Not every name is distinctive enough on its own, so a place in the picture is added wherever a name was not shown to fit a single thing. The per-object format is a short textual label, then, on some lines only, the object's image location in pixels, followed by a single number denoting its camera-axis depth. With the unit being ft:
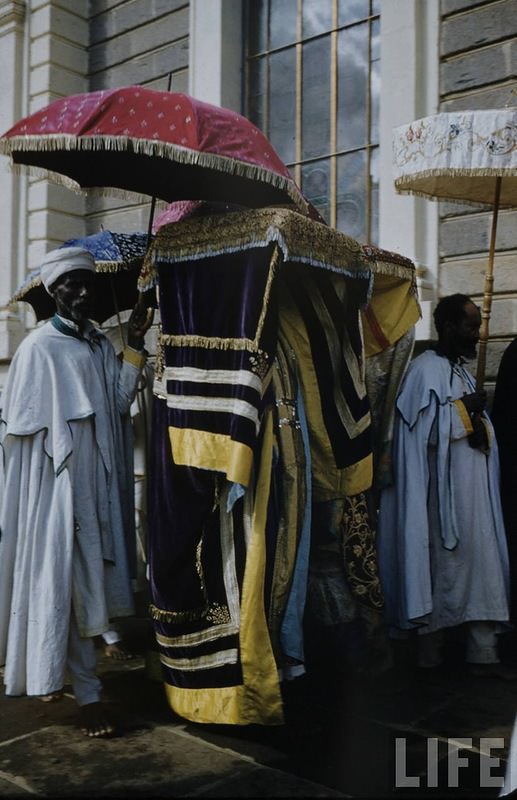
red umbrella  10.64
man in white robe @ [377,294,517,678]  13.89
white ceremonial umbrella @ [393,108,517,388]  12.64
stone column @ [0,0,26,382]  28.09
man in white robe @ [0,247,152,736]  11.05
